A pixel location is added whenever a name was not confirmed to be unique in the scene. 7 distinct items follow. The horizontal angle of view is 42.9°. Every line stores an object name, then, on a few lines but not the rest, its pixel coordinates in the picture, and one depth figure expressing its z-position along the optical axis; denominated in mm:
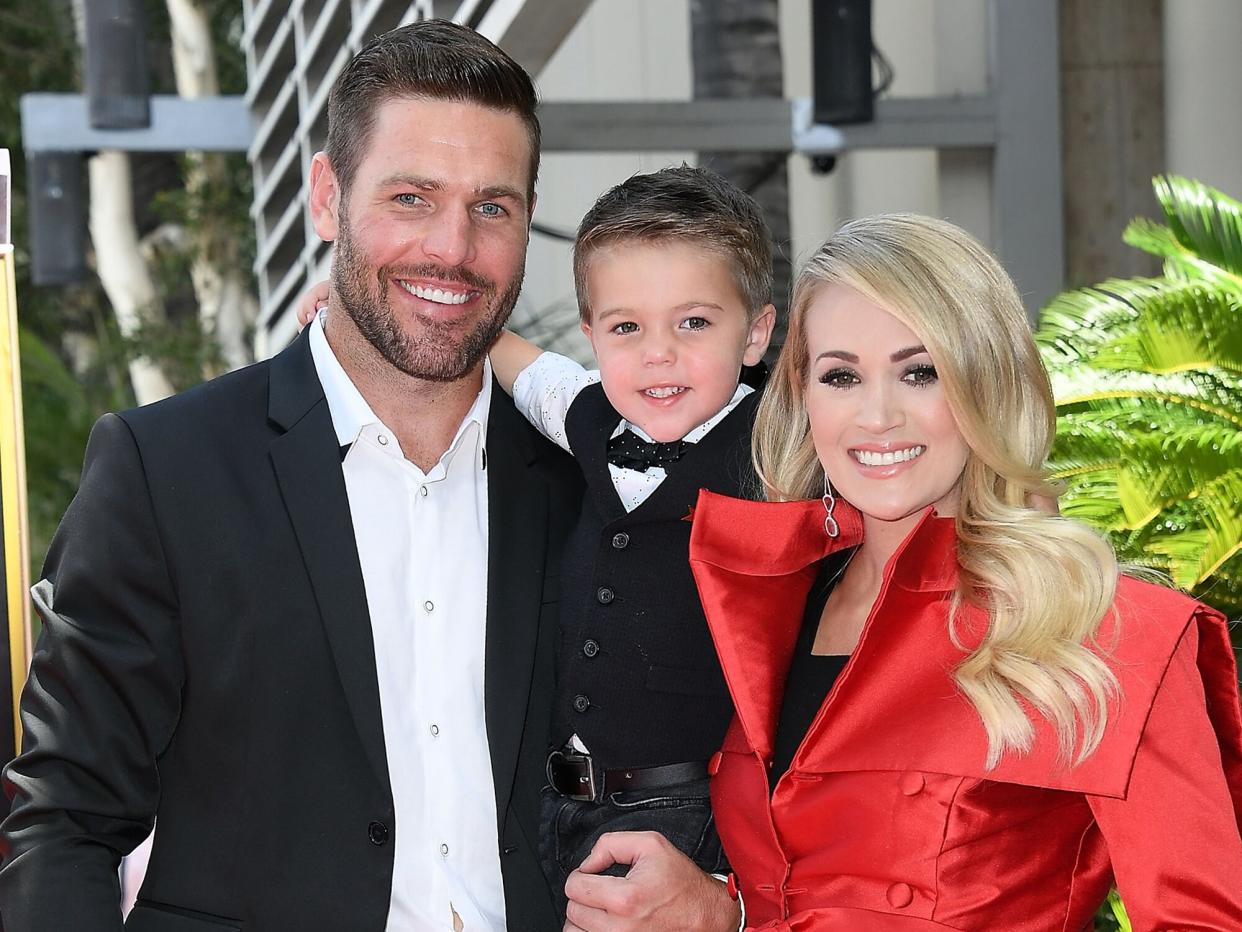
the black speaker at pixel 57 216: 8828
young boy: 3045
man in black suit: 2639
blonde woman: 2336
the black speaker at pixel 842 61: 7129
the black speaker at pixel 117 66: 8422
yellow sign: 2787
